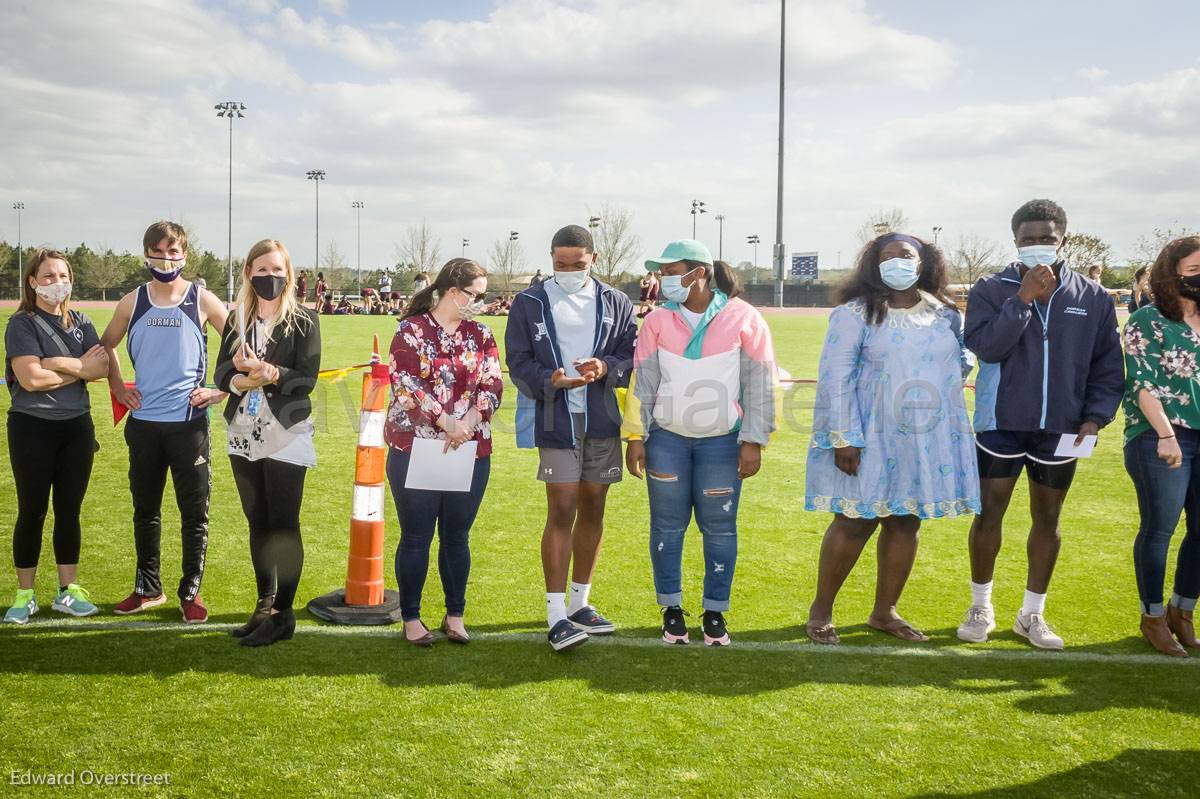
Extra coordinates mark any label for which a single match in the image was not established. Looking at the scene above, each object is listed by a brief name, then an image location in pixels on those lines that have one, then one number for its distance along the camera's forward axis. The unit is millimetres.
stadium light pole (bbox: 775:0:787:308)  39000
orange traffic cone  4867
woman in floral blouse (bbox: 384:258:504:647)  4371
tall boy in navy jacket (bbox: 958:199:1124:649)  4430
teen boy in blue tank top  4551
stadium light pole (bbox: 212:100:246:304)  58094
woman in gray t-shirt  4527
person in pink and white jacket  4426
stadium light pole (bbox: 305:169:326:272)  77562
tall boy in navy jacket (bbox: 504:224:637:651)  4492
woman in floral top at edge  4414
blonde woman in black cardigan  4375
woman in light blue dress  4391
